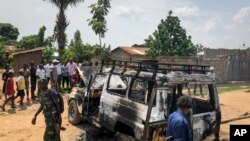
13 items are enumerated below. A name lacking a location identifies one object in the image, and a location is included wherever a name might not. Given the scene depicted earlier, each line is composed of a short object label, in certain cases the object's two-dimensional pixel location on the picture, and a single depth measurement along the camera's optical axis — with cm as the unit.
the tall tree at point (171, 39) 1864
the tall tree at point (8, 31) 3486
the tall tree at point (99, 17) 1591
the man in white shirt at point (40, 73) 800
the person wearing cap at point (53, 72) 826
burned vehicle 349
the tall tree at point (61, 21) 1269
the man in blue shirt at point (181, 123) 250
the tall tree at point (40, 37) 2097
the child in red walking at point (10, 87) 709
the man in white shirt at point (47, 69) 850
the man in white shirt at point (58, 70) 866
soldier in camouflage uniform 360
